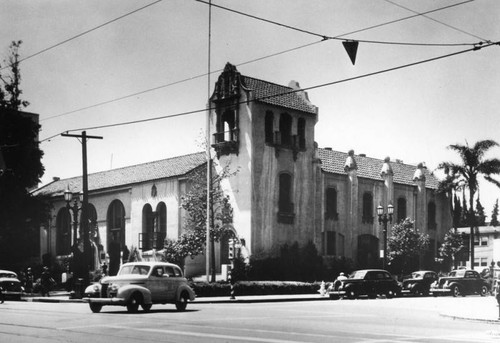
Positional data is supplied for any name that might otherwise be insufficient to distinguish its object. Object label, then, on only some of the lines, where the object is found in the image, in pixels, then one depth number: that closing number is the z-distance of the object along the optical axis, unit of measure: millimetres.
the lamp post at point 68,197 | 38688
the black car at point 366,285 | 37250
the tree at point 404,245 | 52875
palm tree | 52125
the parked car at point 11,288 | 34938
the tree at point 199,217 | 44750
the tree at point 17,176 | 50000
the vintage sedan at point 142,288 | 22562
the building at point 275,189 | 45938
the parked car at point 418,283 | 43219
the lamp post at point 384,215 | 41453
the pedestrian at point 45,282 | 37562
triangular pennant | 18219
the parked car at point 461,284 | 41750
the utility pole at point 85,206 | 35203
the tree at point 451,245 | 56688
